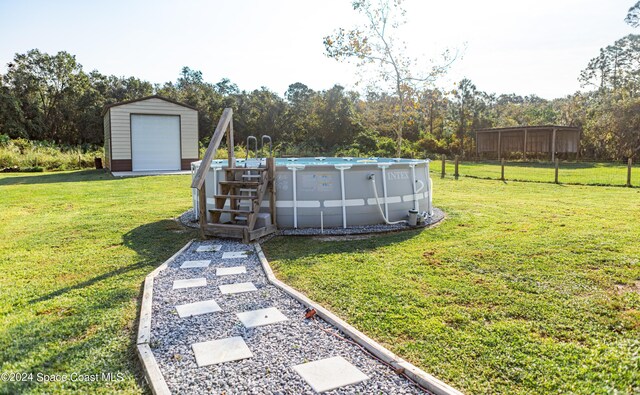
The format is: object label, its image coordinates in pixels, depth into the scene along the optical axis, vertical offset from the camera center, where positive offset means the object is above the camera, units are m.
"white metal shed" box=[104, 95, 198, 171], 16.72 +1.40
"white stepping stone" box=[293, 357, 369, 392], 2.11 -1.12
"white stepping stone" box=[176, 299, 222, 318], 3.06 -1.08
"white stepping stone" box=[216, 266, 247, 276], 4.07 -1.05
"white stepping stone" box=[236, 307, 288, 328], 2.87 -1.09
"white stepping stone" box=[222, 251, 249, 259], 4.68 -1.03
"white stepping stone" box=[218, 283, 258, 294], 3.55 -1.07
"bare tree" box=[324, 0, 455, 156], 13.85 +3.95
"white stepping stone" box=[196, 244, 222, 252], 4.98 -1.00
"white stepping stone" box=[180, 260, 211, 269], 4.29 -1.03
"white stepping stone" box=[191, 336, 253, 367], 2.37 -1.11
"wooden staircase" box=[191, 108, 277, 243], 5.47 -0.44
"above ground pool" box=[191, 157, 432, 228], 6.05 -0.43
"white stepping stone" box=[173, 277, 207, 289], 3.68 -1.06
